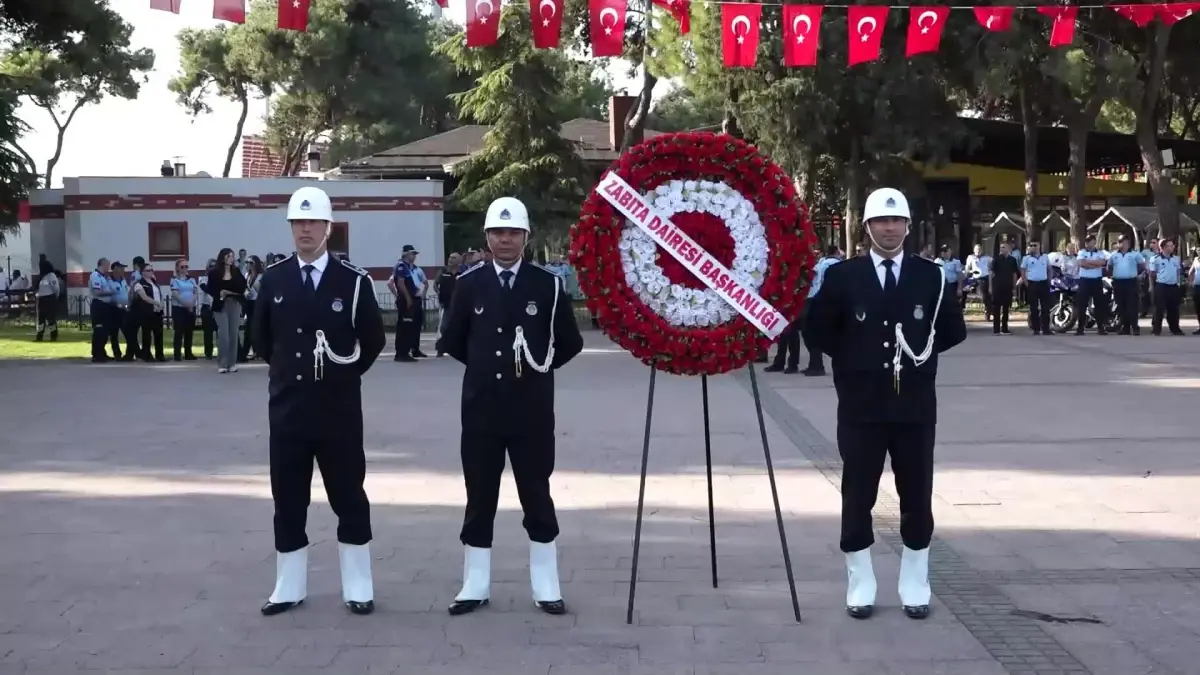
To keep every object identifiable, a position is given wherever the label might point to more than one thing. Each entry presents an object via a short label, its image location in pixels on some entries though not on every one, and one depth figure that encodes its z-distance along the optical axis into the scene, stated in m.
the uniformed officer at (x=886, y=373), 6.65
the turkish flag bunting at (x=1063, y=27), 20.98
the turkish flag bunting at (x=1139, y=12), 20.67
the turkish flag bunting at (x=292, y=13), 16.67
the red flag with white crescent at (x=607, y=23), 19.17
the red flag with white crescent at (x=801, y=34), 20.41
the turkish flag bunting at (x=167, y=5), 15.63
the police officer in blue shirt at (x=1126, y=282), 26.19
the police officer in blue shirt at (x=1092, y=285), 26.23
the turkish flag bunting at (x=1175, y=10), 20.41
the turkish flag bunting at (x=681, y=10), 20.31
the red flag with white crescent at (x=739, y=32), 20.77
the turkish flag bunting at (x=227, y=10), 16.14
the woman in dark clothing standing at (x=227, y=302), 20.30
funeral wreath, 6.80
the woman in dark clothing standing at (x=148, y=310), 22.30
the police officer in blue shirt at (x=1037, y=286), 26.64
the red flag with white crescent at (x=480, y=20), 18.08
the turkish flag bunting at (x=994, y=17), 21.28
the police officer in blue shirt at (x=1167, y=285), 25.75
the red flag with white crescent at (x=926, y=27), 20.38
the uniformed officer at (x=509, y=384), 6.77
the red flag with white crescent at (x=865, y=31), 20.36
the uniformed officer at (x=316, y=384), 6.73
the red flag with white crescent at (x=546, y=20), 18.72
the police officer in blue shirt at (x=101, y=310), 22.47
